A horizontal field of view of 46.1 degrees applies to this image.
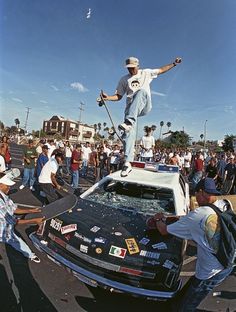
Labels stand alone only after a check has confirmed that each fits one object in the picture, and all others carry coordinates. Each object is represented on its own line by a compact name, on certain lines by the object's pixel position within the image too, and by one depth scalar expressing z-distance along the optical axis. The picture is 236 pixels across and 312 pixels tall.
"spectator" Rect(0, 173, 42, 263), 3.52
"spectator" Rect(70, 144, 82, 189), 10.67
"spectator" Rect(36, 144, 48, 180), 7.56
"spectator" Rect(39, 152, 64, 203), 6.23
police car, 2.79
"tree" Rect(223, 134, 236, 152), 67.90
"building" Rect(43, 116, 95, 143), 110.44
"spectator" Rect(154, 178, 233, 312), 2.26
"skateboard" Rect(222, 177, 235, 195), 9.88
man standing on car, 4.56
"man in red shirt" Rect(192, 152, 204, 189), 12.31
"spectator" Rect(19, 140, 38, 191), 9.66
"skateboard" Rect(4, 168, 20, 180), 3.84
